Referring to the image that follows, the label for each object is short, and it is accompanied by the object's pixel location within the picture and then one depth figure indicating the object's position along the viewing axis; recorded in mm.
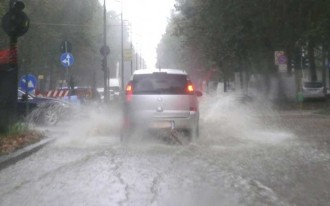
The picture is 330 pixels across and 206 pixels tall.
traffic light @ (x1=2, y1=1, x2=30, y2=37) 14500
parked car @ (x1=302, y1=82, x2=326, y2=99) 45031
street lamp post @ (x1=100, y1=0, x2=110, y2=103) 33844
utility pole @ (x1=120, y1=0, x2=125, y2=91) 51350
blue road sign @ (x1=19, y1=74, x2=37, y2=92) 20312
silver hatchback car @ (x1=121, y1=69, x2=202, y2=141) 13836
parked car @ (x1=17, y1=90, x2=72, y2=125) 20853
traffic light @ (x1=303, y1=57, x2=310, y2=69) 33328
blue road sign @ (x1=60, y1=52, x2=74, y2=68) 24406
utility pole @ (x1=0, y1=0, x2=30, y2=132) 14445
